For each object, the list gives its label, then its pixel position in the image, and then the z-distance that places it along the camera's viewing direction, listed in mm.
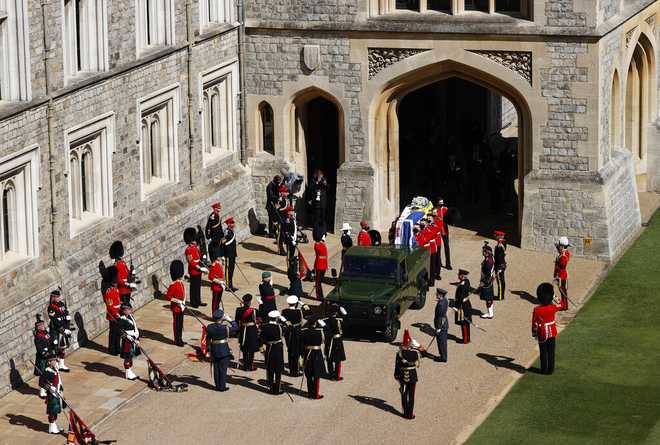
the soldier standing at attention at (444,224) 38103
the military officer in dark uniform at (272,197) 39969
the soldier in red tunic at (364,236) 36969
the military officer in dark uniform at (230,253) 36875
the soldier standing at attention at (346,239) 36656
